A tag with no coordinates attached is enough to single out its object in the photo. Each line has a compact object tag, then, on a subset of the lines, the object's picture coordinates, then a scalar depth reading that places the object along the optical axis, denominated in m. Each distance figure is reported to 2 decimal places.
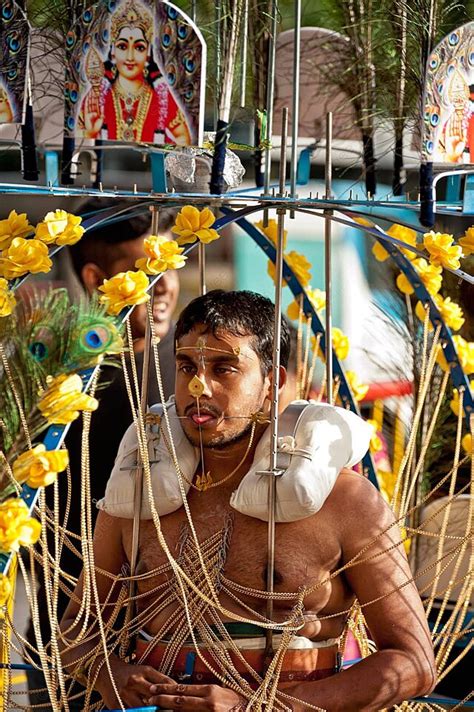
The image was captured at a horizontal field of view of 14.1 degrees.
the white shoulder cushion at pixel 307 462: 4.43
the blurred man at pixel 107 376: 6.54
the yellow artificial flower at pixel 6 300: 3.70
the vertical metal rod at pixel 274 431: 4.34
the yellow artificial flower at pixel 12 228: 4.28
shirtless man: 4.33
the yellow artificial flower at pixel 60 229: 3.99
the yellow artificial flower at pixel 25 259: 3.92
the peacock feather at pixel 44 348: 3.29
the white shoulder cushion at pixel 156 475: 4.73
